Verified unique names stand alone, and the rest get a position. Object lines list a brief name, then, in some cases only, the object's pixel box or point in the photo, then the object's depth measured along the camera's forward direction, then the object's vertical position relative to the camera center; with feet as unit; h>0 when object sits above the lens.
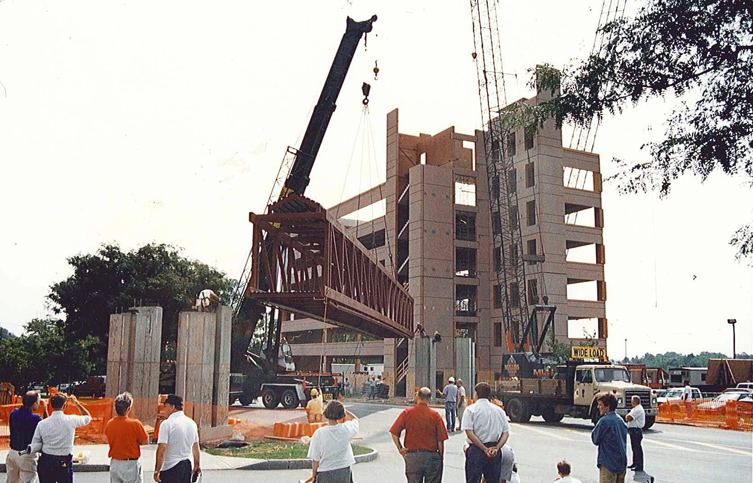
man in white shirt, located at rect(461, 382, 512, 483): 29.55 -4.01
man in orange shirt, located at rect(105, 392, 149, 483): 25.21 -3.77
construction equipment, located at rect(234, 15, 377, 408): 112.68 +16.33
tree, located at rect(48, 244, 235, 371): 158.92 +11.93
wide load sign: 100.05 -1.13
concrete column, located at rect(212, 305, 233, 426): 64.03 -2.33
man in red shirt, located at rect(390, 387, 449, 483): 28.71 -4.09
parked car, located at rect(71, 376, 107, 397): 118.93 -7.79
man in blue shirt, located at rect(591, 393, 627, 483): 30.07 -4.13
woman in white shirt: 24.63 -3.78
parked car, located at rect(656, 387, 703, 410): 142.71 -10.14
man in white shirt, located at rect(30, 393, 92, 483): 28.12 -4.12
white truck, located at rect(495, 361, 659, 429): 85.64 -6.15
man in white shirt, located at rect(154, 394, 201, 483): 24.58 -3.77
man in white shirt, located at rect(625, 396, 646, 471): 46.57 -5.96
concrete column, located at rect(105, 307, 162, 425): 75.10 -1.82
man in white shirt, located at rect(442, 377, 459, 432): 75.61 -6.18
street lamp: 225.56 +7.06
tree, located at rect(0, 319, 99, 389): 179.42 -4.53
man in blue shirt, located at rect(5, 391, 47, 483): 29.37 -4.45
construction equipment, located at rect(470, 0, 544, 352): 222.07 +39.08
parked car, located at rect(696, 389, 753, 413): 108.12 -8.88
